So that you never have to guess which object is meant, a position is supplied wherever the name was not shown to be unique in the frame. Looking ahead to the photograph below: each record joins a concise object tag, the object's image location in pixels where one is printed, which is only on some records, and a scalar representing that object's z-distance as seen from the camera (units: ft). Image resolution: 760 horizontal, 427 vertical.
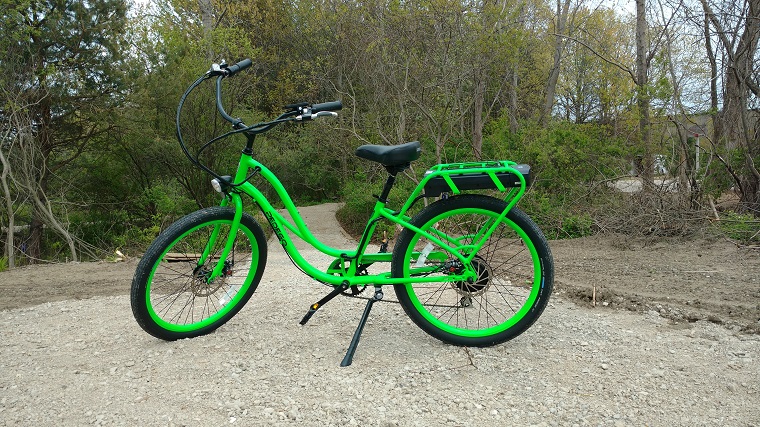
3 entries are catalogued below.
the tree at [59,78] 29.35
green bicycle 9.36
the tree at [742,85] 23.32
